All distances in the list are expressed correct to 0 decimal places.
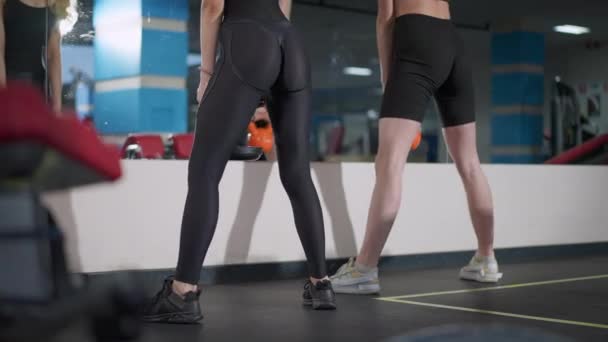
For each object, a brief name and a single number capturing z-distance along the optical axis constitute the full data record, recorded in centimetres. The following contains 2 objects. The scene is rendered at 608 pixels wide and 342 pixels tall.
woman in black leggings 231
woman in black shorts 295
